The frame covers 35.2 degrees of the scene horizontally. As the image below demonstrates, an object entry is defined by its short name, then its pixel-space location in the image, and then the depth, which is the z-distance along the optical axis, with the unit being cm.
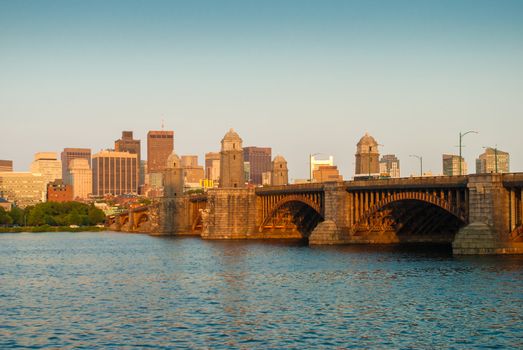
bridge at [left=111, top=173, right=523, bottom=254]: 9219
